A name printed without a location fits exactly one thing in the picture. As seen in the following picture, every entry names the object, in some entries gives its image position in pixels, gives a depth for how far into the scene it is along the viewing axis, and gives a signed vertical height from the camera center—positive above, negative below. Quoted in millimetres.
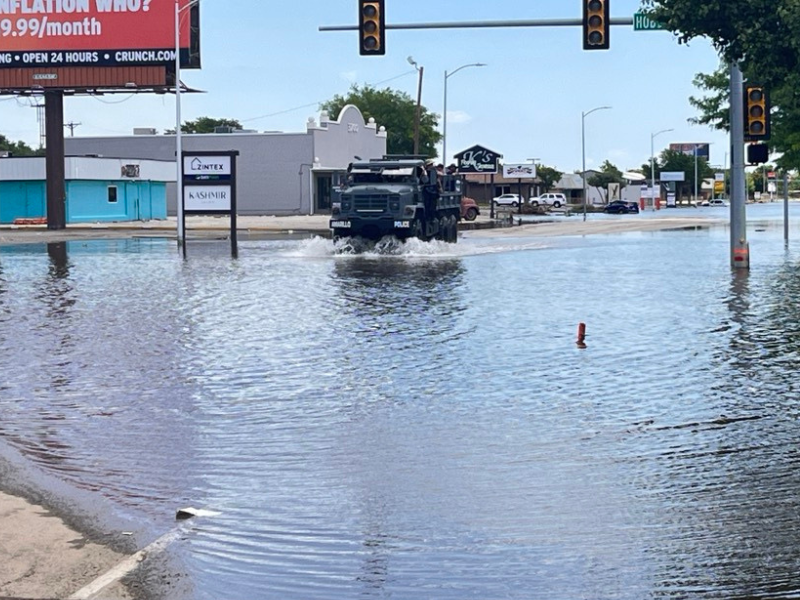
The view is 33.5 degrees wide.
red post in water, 16100 -1563
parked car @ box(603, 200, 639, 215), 109125 -322
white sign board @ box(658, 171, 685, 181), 180125 +3868
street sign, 28506 +3911
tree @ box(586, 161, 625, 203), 164875 +3146
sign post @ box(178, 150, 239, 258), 41531 +765
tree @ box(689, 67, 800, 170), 34100 +2614
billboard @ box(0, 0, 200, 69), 57531 +7654
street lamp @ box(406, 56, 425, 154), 74475 +7765
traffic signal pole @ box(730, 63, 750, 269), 27859 +726
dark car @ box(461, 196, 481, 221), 70750 -281
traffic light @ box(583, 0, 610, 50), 27078 +3669
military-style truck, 36750 +138
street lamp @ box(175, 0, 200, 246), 41472 +1676
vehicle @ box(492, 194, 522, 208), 115562 +431
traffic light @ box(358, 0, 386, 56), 27422 +3683
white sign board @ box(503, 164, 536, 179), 123438 +3168
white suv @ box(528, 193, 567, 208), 121812 +381
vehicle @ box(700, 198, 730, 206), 158125 +154
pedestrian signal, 26516 +990
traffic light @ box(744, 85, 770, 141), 25594 +1736
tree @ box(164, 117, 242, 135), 142500 +9068
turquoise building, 70438 +1138
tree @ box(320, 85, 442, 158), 138875 +9546
